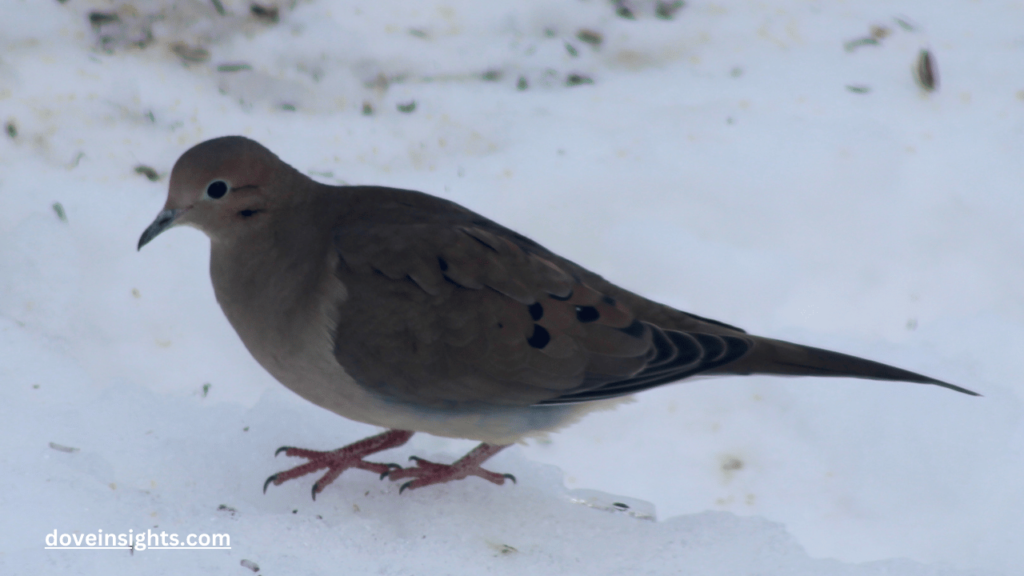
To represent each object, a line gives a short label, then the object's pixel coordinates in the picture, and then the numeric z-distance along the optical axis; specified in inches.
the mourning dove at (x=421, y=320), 213.0
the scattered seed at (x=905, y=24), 419.5
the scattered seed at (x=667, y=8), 423.8
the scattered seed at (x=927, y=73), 390.6
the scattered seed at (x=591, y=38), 414.9
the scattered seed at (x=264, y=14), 395.5
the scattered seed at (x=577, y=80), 395.2
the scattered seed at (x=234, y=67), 371.9
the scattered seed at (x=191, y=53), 375.9
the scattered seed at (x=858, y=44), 413.0
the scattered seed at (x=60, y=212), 291.9
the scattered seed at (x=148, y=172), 323.9
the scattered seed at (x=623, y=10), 422.6
